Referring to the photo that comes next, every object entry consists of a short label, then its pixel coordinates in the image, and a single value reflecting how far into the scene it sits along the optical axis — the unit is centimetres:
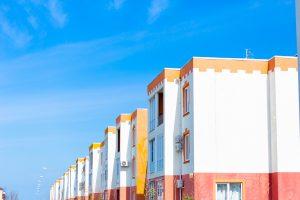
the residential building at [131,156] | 4316
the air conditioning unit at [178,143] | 2950
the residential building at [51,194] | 15675
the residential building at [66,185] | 10461
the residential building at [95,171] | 6366
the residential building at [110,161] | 5203
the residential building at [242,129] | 2680
